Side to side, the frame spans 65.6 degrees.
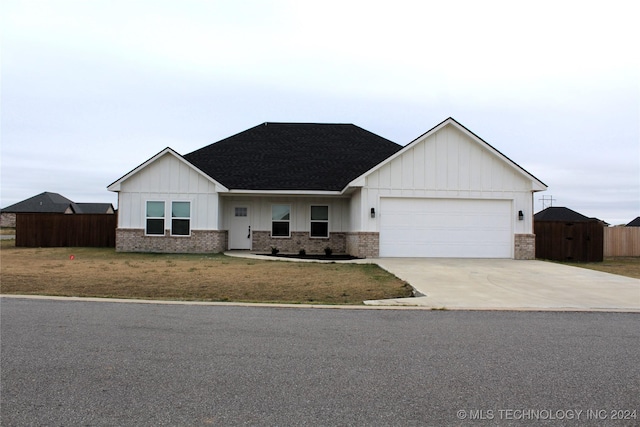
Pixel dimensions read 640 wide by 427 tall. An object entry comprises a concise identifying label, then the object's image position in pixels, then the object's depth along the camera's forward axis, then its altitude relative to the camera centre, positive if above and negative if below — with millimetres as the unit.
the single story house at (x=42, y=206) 61438 +2792
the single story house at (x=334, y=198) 19609 +1419
